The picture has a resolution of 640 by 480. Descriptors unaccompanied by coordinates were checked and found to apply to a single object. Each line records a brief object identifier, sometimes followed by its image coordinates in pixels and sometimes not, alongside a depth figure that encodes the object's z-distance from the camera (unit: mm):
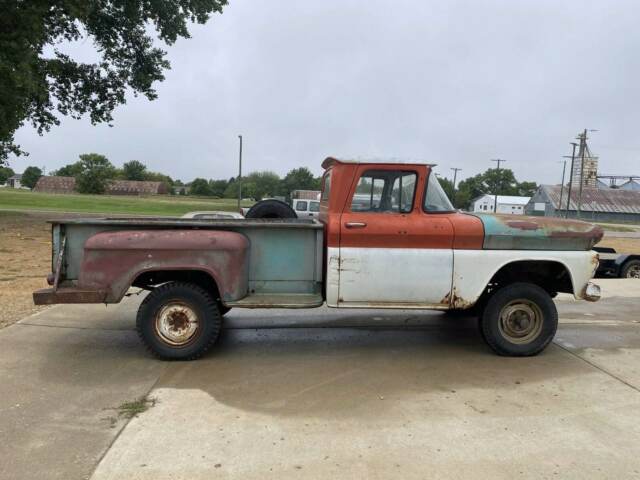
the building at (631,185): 112500
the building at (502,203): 93250
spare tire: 6516
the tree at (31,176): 140500
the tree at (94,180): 100375
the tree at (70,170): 127062
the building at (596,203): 83500
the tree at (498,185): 120338
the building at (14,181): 163375
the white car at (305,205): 23688
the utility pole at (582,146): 52959
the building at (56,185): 109875
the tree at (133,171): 140500
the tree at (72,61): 15742
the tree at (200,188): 115556
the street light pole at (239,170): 40469
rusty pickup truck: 4961
